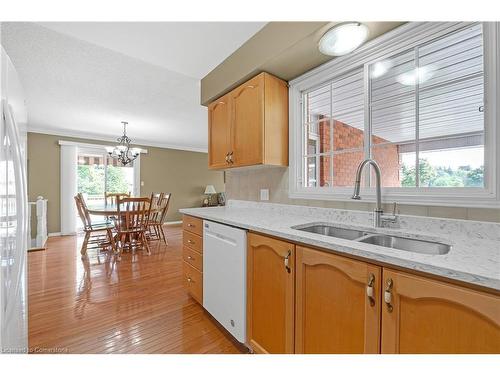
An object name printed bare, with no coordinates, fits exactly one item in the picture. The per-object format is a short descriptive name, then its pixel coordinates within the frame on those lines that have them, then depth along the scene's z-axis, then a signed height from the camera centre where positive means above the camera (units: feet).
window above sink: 3.75 +1.52
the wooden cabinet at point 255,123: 6.08 +1.85
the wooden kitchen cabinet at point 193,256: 6.44 -2.08
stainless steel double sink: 3.66 -0.97
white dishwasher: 4.81 -2.07
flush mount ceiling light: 4.25 +2.95
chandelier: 14.34 +2.44
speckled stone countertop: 2.26 -0.78
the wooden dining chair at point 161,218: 13.97 -1.94
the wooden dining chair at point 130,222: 11.75 -1.96
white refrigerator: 2.63 -0.32
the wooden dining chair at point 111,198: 15.70 -0.81
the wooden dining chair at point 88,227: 11.60 -2.19
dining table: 11.71 -1.22
